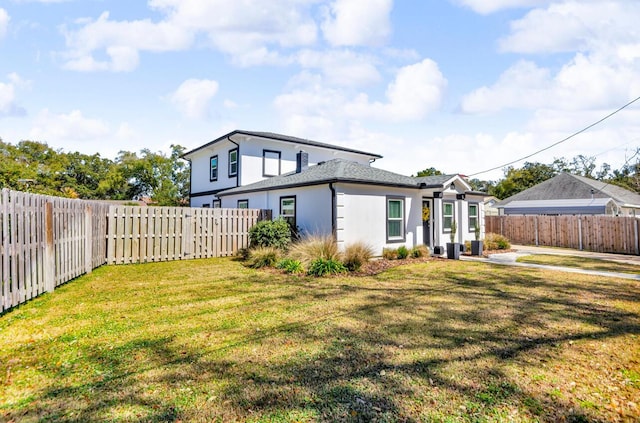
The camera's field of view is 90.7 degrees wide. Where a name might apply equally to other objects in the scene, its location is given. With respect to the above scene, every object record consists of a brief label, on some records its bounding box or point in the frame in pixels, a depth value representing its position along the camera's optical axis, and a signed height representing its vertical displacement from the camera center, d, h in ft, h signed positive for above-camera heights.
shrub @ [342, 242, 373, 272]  32.55 -4.06
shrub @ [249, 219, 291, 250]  40.14 -2.01
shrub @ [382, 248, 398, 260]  40.60 -4.71
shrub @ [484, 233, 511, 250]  53.71 -4.59
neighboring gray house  84.02 +4.80
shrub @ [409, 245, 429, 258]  43.21 -4.74
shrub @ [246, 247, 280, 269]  35.12 -4.46
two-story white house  39.27 +3.60
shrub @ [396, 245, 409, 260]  41.24 -4.66
